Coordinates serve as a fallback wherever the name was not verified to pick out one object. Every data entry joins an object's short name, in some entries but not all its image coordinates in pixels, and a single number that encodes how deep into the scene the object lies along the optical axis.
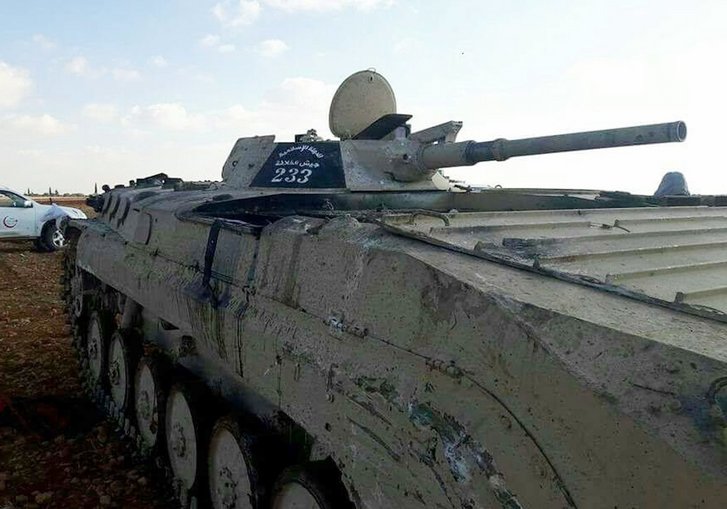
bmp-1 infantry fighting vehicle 1.77
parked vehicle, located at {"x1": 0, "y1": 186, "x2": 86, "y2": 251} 16.61
